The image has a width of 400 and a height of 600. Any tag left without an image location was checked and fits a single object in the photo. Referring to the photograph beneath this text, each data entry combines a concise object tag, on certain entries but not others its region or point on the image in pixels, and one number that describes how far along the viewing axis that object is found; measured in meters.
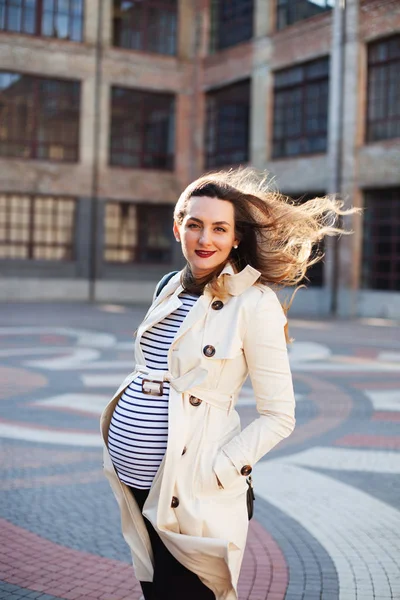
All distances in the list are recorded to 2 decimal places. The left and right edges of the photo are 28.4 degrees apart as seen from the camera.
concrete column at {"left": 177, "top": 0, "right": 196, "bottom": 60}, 30.69
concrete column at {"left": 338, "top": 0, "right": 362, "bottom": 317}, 23.70
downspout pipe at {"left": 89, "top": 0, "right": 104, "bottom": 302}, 29.39
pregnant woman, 2.56
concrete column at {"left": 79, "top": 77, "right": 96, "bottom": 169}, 29.25
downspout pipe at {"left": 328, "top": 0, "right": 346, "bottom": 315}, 23.97
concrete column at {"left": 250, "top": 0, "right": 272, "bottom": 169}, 26.97
